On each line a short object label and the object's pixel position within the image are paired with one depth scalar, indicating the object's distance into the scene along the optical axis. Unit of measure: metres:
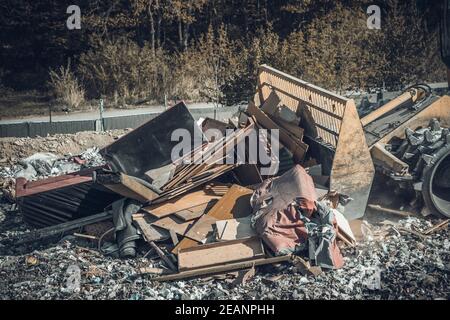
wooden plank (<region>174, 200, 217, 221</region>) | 7.61
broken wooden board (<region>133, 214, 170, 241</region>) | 7.32
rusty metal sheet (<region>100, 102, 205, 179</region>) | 8.50
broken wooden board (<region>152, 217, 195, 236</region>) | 7.42
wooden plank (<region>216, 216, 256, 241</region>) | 7.03
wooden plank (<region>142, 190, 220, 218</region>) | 7.62
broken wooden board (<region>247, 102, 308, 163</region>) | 8.02
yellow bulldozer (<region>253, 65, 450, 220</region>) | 7.59
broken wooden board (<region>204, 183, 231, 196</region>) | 8.02
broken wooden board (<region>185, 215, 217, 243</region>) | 7.23
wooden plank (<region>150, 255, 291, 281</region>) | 6.59
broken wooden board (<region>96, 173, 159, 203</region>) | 7.28
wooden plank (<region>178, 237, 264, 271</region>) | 6.70
